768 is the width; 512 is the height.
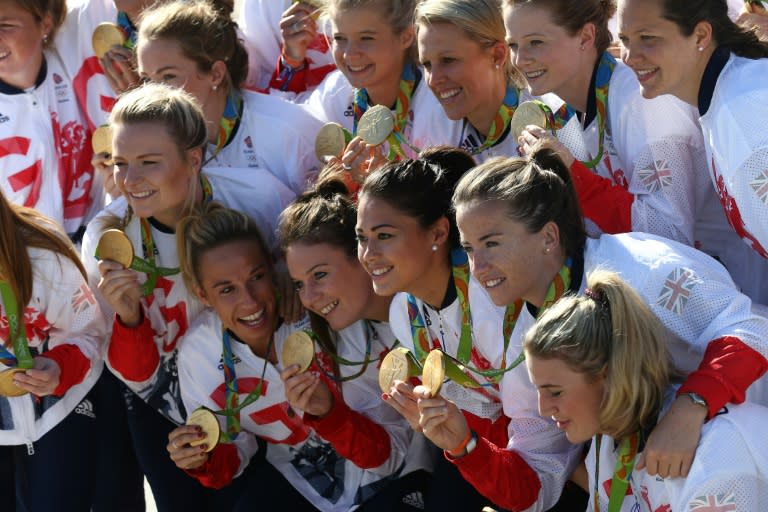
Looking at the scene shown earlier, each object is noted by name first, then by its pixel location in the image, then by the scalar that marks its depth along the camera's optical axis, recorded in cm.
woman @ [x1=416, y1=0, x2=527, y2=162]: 846
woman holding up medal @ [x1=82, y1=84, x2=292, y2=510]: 857
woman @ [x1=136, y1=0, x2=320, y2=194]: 941
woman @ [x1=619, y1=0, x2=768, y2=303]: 657
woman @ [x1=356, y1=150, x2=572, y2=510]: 746
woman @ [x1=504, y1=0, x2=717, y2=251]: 737
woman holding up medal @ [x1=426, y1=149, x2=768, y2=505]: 622
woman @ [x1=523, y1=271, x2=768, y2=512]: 580
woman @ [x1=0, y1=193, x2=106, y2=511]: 838
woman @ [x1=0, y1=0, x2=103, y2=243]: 999
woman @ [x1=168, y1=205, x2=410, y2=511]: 830
